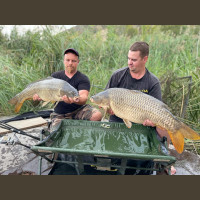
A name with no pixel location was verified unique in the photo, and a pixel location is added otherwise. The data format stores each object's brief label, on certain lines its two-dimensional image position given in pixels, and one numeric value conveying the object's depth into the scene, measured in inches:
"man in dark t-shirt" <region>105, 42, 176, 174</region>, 74.4
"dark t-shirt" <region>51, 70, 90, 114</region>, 85.4
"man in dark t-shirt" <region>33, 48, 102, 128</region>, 83.6
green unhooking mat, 66.3
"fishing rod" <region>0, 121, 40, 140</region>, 61.7
